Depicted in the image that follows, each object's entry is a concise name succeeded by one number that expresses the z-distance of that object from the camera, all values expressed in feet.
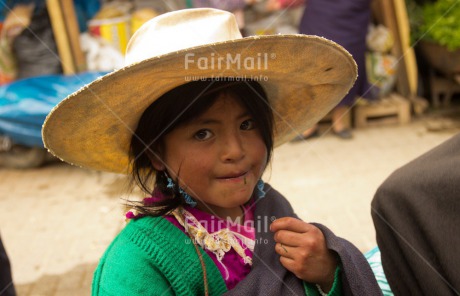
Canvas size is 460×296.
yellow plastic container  15.42
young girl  4.12
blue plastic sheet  13.58
